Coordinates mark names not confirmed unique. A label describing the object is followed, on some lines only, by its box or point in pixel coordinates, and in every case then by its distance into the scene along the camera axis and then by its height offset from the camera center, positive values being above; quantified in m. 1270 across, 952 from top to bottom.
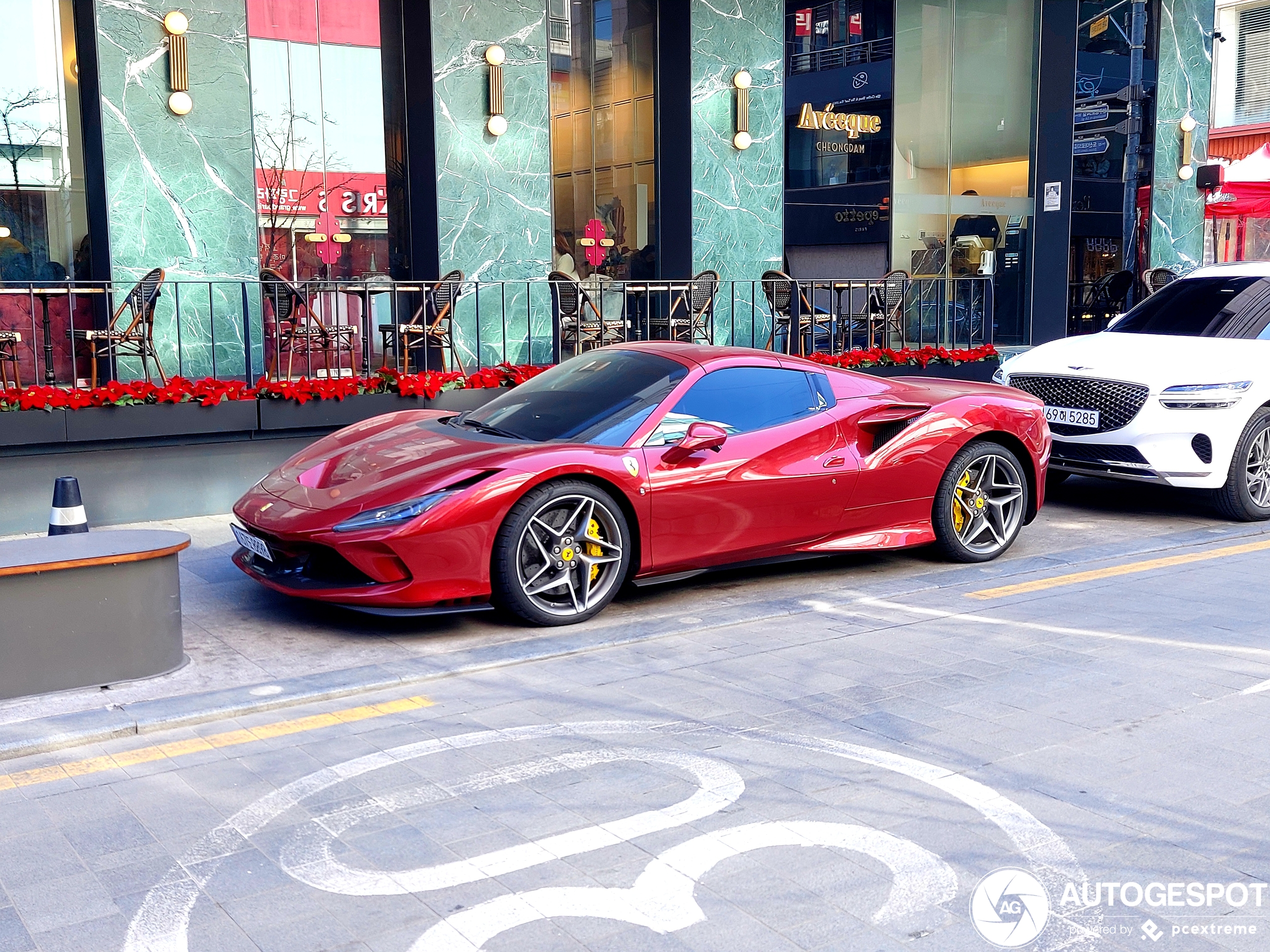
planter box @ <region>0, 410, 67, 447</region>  8.58 -0.75
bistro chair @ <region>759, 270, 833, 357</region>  13.35 -0.05
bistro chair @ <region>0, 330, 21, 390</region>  9.61 -0.28
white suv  9.10 -0.76
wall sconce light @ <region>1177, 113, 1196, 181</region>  19.81 +2.35
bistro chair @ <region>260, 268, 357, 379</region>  10.80 -0.16
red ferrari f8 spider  6.13 -0.94
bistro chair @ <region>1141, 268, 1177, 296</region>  18.23 +0.31
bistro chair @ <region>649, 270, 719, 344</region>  12.70 -0.05
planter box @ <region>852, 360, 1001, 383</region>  12.76 -0.69
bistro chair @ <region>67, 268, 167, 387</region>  10.41 -0.14
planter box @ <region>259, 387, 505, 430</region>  9.73 -0.76
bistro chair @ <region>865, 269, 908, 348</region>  13.74 -0.04
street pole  18.73 +2.44
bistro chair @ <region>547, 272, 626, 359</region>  12.28 -0.14
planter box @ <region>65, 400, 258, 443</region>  8.90 -0.76
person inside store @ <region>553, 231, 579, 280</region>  14.49 +0.56
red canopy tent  17.12 +1.48
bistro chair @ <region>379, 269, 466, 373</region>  11.23 -0.14
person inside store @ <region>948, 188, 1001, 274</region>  18.31 +0.88
